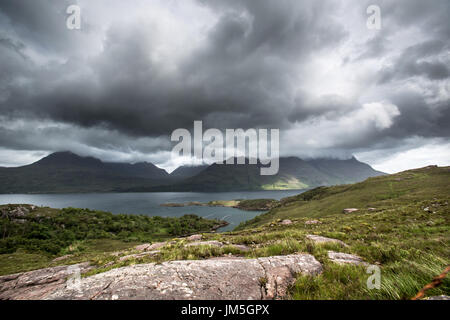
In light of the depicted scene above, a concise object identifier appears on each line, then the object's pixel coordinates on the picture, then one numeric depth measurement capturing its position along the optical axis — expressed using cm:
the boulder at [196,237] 1478
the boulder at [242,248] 816
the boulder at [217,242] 974
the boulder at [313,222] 2183
